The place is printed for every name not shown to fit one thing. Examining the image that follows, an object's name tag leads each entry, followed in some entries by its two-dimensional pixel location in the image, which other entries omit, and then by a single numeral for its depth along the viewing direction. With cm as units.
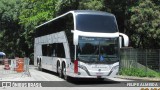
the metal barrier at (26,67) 1768
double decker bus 1321
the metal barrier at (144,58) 1787
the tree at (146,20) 2015
